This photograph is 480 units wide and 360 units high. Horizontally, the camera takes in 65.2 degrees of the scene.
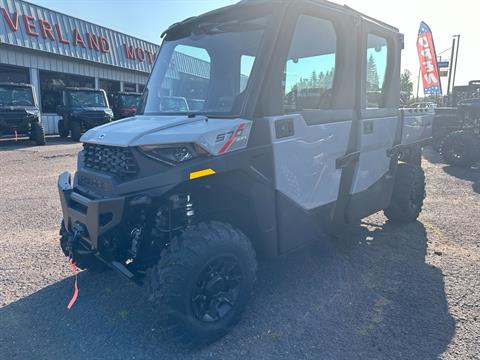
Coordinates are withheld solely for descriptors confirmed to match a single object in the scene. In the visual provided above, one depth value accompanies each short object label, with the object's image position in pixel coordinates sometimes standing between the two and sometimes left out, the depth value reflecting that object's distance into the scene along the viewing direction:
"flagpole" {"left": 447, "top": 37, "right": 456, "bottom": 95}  24.71
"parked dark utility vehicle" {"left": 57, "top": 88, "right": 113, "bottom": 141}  16.36
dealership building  17.12
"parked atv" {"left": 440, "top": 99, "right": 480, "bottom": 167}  9.82
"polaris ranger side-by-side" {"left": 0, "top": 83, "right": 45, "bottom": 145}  13.80
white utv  2.50
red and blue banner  20.06
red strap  3.15
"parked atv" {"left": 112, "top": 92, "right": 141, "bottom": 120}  19.73
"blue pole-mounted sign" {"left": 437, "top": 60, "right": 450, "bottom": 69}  26.21
